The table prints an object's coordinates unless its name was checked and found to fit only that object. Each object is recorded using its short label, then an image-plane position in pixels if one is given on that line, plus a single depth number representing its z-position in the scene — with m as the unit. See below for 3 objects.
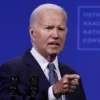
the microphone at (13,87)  6.28
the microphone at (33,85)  6.27
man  6.55
